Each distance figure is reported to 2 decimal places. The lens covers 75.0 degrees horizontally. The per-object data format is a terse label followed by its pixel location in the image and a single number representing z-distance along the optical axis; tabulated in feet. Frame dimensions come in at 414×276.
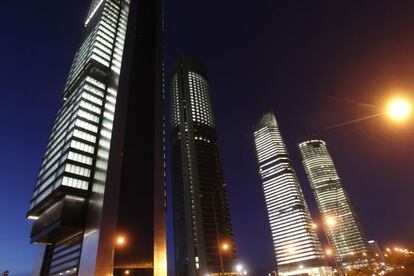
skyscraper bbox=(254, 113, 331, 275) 636.89
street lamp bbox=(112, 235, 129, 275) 197.55
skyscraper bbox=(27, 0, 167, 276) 209.05
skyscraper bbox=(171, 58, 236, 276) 503.61
